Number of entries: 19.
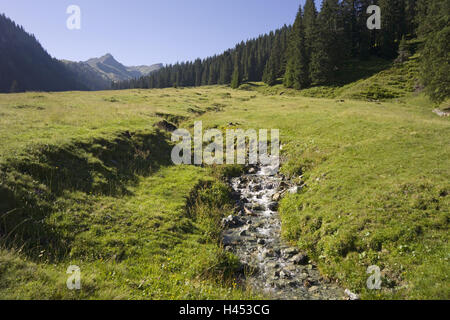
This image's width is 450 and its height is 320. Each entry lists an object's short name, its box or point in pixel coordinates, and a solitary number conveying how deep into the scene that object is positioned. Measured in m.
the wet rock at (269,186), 16.70
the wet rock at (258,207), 14.35
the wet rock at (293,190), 14.57
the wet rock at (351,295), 7.34
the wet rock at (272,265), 9.38
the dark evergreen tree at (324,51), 64.69
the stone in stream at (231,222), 12.55
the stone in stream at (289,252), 10.07
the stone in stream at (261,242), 11.07
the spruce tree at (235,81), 102.50
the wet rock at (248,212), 13.75
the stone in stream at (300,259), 9.62
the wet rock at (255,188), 16.66
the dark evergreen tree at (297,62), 68.94
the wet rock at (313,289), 8.12
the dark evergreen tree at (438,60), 31.25
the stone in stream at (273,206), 14.24
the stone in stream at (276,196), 15.05
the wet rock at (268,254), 10.10
